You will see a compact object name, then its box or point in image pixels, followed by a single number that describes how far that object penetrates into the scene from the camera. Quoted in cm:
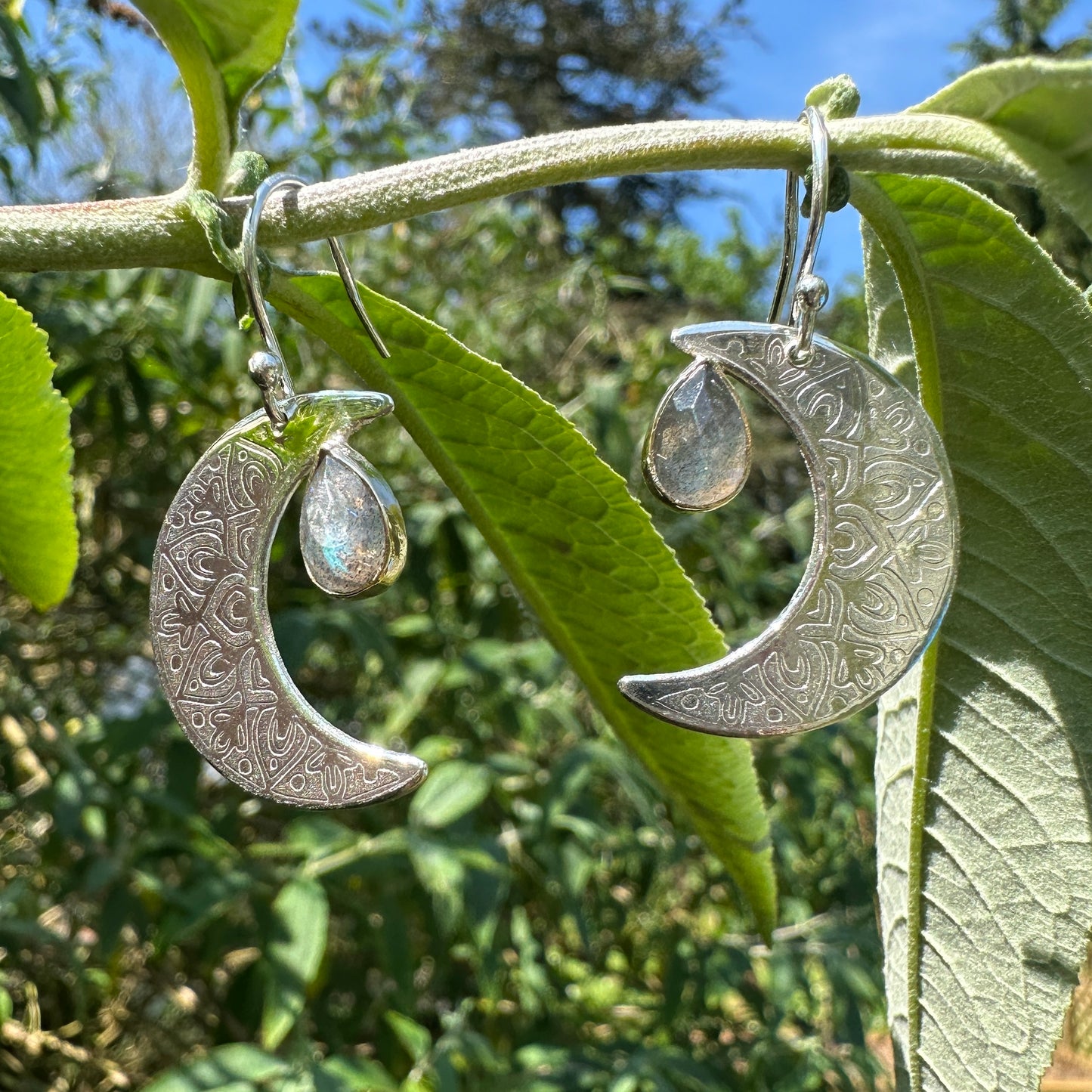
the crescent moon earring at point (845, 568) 7
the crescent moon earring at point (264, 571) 7
